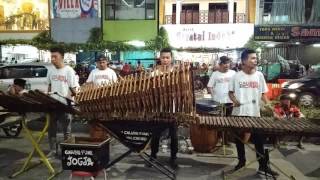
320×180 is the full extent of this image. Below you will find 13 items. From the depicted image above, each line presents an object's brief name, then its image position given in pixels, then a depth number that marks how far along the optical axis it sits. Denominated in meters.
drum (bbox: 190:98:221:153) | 7.02
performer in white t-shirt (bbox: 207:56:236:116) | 7.46
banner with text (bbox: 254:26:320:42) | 20.84
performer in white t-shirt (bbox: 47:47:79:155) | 6.65
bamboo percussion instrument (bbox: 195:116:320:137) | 4.70
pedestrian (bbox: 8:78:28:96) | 7.07
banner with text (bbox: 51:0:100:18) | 24.12
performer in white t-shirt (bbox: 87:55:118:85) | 7.29
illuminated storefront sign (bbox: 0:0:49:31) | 27.08
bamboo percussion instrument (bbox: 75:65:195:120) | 4.52
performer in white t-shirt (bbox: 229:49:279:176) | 5.91
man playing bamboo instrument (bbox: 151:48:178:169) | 5.80
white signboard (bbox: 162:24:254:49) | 20.88
